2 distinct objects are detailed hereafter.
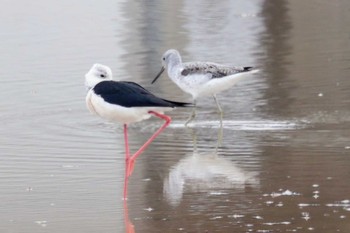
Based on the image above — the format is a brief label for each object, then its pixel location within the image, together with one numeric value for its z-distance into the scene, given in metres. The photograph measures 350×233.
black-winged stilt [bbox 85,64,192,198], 18.21
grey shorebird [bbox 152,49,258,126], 25.09
